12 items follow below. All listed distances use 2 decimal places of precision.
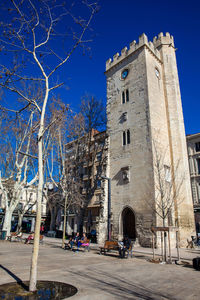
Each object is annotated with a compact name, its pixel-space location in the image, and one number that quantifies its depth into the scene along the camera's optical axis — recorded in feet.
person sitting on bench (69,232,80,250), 46.98
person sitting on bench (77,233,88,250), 46.96
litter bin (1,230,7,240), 63.99
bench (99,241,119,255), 41.29
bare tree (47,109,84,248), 59.98
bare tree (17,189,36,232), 78.77
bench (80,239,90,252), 46.90
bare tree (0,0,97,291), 17.14
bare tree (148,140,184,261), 60.10
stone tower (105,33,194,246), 62.80
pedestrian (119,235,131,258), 38.17
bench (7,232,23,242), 62.27
